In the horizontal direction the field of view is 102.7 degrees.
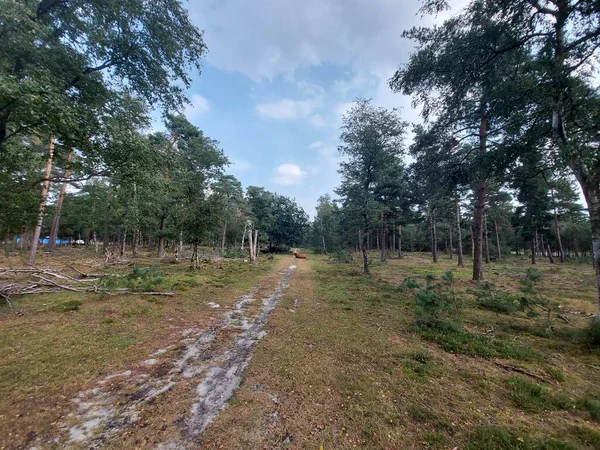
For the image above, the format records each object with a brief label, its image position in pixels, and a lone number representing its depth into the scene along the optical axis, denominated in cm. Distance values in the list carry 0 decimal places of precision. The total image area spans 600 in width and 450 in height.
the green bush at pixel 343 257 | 2593
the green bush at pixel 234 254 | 2711
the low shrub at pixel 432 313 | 548
